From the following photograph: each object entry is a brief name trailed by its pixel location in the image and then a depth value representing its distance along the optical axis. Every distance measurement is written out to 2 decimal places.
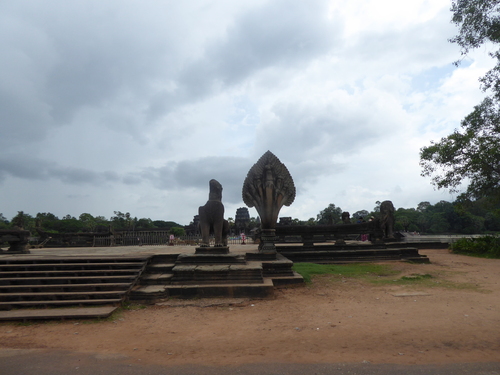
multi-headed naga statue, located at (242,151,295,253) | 8.58
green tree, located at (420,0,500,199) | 14.01
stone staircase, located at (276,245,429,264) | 10.51
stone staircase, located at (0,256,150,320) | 5.21
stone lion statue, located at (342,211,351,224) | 15.48
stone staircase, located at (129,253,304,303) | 5.92
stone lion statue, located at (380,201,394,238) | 13.25
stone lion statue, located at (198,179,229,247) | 7.44
